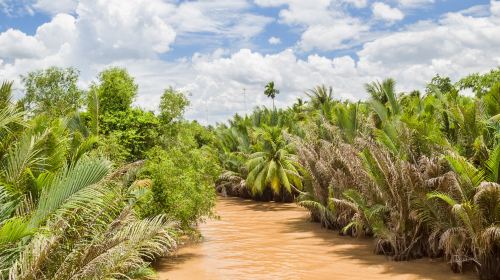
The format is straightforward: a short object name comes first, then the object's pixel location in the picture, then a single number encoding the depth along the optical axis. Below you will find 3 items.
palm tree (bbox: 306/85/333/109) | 34.31
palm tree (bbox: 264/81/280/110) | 67.31
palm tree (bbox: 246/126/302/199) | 25.75
